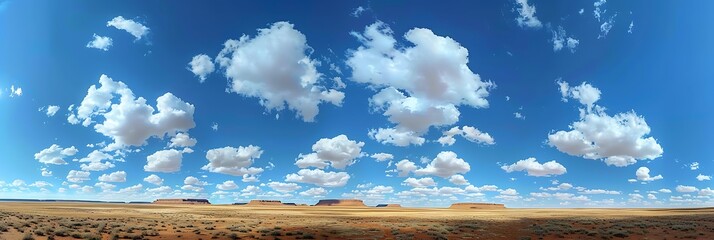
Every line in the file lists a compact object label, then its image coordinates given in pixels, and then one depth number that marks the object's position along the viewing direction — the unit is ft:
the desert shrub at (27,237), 98.35
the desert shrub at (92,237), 106.01
